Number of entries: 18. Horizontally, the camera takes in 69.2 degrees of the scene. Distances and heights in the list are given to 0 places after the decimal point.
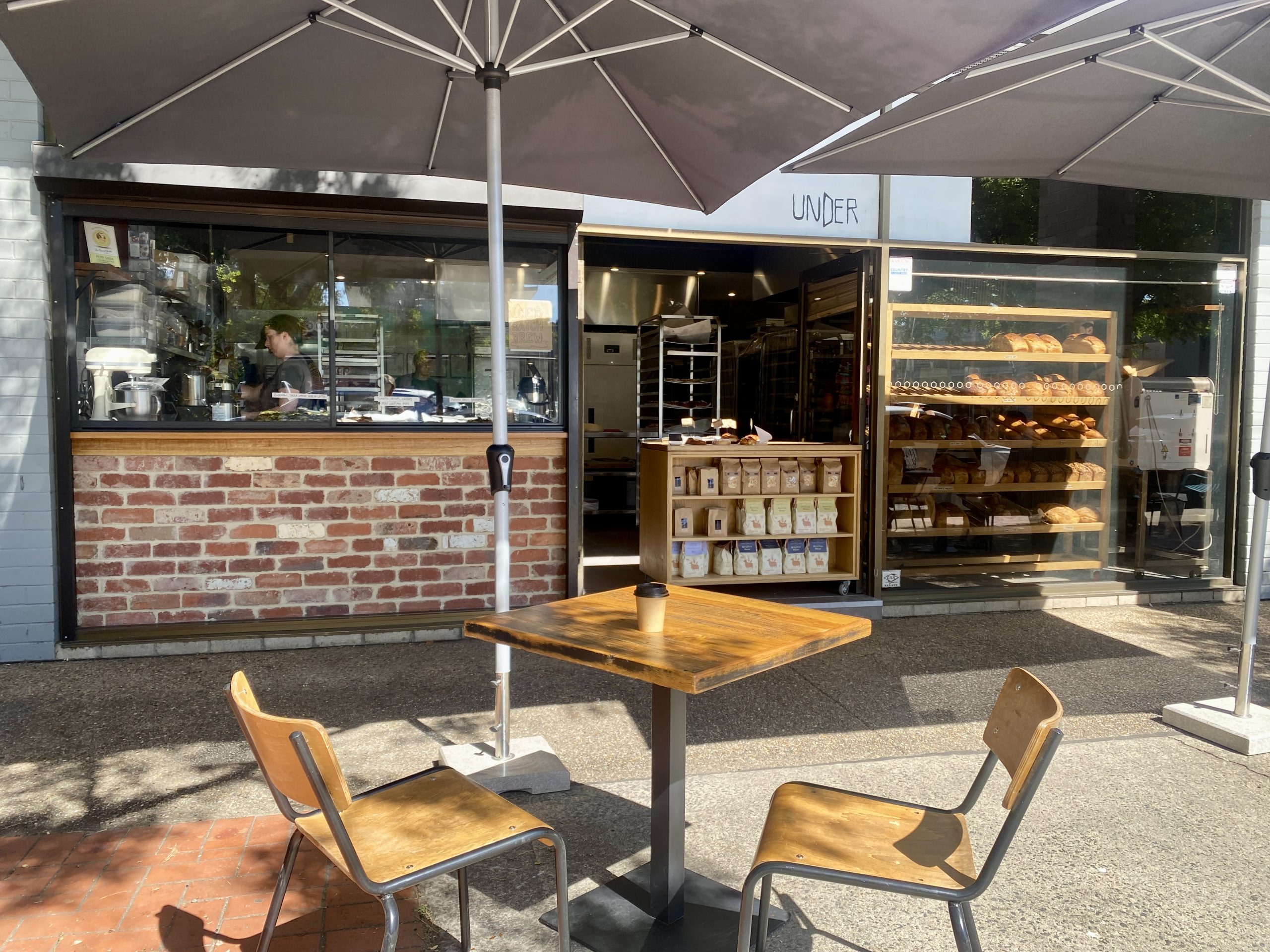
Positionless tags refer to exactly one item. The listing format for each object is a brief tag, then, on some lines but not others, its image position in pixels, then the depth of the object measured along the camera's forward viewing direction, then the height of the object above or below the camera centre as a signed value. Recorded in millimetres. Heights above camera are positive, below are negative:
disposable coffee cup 2611 -510
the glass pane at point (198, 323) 5441 +623
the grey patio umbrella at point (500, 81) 3018 +1330
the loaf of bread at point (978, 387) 6973 +339
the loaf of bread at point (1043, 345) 7023 +668
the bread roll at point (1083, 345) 7152 +678
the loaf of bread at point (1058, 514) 7258 -651
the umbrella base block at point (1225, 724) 4090 -1340
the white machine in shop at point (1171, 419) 7234 +103
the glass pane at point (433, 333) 5859 +614
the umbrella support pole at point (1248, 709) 4098 -1308
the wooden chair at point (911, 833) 1959 -988
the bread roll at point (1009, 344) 6973 +666
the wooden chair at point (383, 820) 1901 -961
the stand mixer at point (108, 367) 5438 +341
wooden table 2377 -598
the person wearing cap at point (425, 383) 5957 +285
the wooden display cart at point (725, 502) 6605 -540
